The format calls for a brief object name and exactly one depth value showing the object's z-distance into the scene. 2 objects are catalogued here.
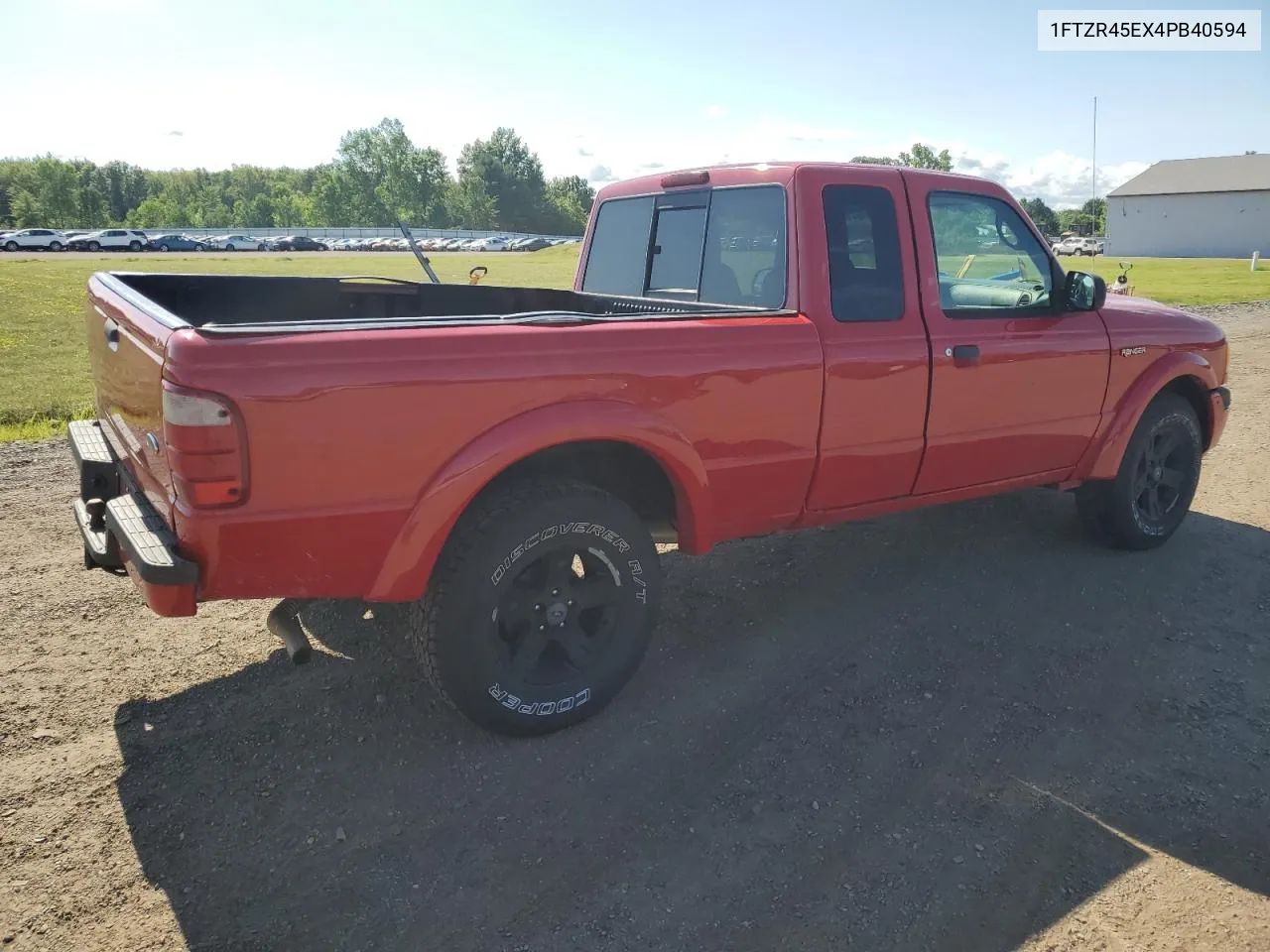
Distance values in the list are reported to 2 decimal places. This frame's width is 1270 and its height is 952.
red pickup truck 2.72
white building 67.38
